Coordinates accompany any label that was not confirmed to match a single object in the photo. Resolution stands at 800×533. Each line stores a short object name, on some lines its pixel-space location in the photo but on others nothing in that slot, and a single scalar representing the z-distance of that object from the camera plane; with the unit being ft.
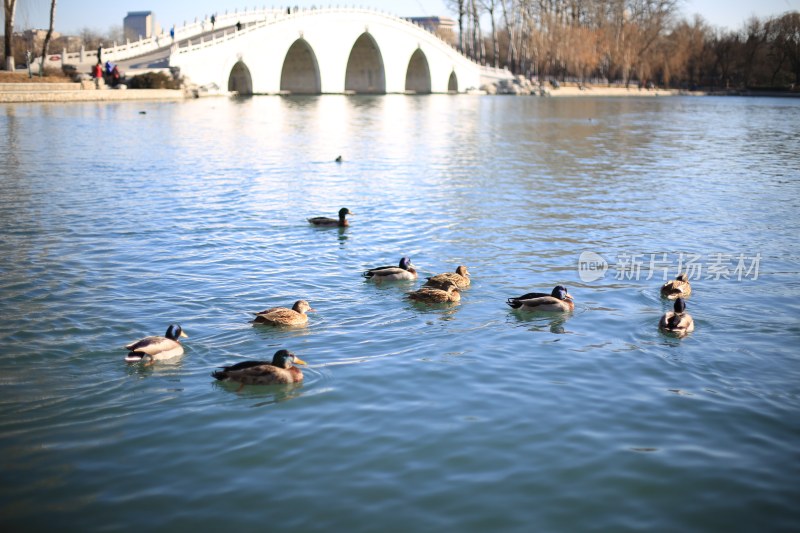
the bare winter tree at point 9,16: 123.54
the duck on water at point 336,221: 41.17
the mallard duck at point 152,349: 20.94
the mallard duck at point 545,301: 26.14
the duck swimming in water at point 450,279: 28.60
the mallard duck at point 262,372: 19.79
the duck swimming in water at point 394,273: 29.78
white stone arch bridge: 193.77
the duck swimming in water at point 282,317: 24.27
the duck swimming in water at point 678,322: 24.35
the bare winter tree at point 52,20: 136.98
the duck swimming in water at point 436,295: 27.17
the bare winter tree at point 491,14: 282.64
